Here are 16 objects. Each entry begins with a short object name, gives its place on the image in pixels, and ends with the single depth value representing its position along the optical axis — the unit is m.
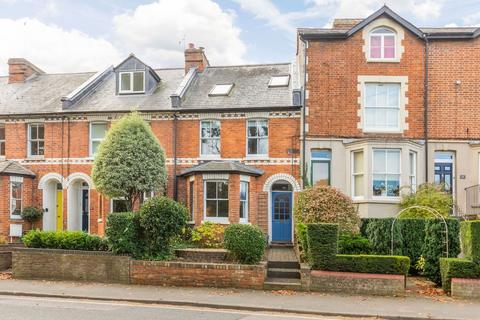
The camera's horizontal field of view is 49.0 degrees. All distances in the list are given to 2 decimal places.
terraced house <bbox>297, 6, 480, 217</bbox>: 22.95
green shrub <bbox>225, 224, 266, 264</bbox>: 16.05
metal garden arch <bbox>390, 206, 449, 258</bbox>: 15.95
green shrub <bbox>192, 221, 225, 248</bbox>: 20.78
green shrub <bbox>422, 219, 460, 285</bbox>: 16.12
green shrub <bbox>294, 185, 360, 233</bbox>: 18.61
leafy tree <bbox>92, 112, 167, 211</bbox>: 21.73
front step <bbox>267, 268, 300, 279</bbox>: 16.84
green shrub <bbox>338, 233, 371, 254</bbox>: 17.88
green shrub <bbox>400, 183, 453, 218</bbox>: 20.14
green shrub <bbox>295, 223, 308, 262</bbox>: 17.56
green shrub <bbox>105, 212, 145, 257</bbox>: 16.70
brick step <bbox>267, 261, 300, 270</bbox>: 17.64
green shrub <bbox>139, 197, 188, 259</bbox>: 16.64
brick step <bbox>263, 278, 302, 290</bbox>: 15.64
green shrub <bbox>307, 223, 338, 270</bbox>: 15.70
